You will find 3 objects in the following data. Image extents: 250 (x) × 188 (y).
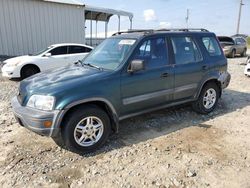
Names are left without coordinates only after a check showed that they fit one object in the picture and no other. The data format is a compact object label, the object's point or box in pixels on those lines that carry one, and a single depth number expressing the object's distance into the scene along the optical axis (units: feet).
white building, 36.78
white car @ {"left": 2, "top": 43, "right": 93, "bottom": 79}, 23.01
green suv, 9.19
